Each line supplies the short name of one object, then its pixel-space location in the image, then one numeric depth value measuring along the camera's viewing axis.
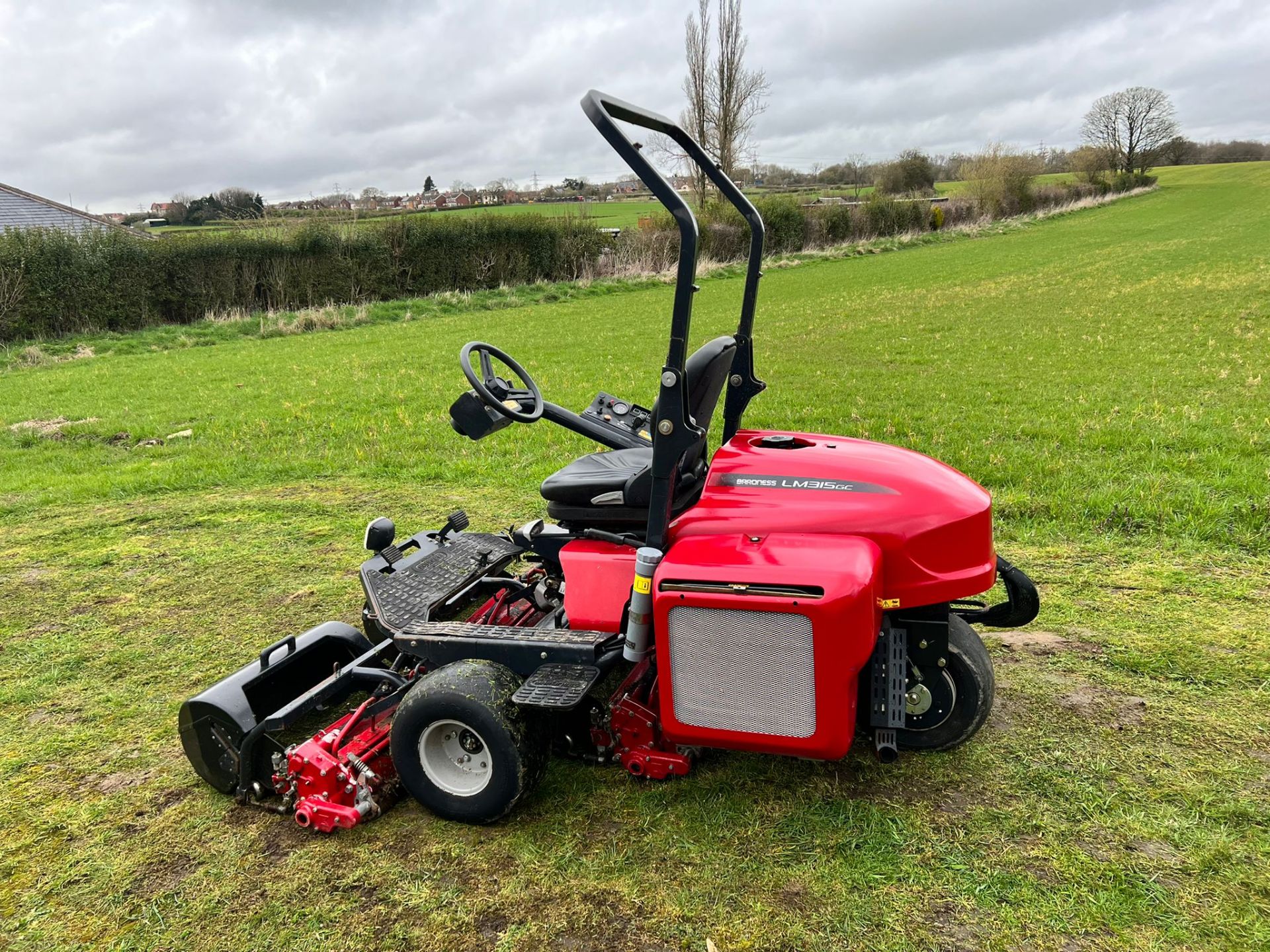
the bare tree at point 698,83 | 41.56
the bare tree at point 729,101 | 41.97
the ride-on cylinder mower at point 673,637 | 2.80
